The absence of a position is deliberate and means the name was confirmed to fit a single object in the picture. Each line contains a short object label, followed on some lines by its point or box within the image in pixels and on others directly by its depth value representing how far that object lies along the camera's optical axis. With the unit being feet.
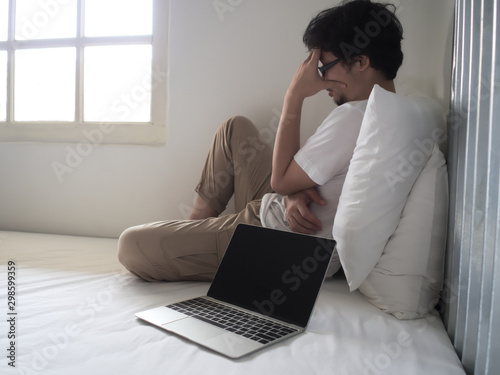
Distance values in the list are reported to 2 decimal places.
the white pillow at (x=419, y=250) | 3.00
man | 3.54
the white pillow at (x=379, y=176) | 2.98
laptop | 2.64
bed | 2.24
